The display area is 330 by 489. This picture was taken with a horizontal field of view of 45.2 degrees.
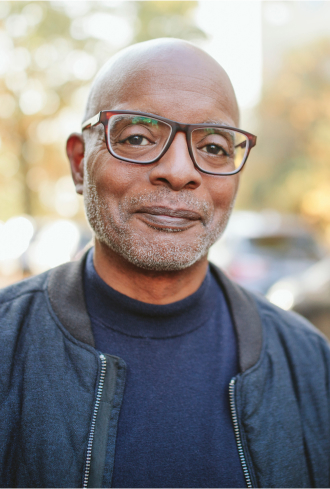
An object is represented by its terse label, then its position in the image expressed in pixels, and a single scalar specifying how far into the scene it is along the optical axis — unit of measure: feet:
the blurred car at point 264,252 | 22.25
